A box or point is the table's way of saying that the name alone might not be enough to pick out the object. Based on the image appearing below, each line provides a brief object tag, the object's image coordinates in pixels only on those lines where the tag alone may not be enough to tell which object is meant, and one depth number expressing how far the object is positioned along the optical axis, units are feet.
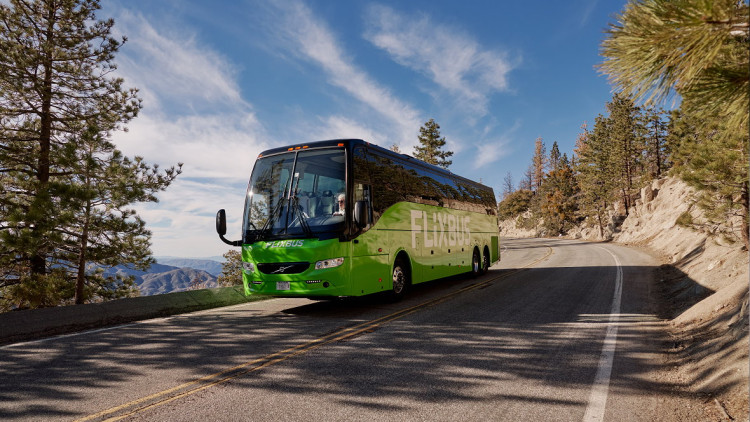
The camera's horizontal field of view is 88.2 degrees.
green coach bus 25.90
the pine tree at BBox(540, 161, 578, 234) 221.46
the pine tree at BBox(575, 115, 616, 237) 177.06
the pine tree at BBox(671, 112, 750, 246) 32.32
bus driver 26.57
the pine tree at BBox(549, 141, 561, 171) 328.70
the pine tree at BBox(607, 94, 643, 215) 161.48
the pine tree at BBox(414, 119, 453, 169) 157.07
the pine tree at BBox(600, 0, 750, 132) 8.20
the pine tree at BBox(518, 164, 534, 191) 357.41
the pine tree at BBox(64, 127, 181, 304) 37.55
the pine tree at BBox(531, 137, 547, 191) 337.52
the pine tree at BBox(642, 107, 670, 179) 159.84
